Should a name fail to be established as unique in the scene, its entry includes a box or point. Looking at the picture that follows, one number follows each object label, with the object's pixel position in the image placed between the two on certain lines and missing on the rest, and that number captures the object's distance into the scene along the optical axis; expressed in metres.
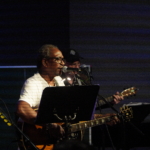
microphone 7.66
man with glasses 7.82
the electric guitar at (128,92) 10.84
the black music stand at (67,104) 7.07
